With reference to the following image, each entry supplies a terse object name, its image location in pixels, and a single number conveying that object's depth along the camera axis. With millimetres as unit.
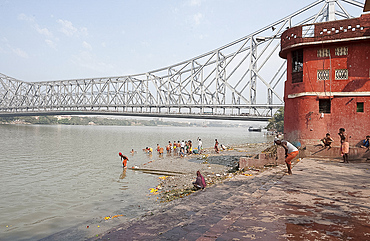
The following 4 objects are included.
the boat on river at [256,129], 122738
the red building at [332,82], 13969
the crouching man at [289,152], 9609
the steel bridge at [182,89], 58094
